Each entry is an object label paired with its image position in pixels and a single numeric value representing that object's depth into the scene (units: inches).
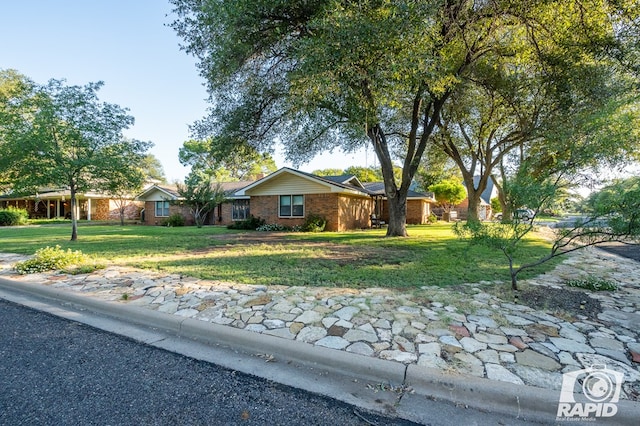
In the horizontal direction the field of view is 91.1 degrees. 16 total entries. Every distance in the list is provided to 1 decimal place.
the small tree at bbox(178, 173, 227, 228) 821.2
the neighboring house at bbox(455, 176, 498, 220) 1397.6
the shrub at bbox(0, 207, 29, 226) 902.4
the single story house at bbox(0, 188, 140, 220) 1106.7
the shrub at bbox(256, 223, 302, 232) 693.3
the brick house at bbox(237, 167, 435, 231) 692.7
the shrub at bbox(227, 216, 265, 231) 734.5
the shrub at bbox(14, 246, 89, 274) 238.7
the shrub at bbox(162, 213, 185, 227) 914.1
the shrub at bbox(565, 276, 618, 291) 199.8
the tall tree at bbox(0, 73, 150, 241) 393.7
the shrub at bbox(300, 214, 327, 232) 669.9
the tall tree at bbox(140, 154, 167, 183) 1924.2
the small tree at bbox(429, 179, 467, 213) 1185.4
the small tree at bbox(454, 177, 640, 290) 143.9
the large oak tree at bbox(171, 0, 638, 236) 256.5
